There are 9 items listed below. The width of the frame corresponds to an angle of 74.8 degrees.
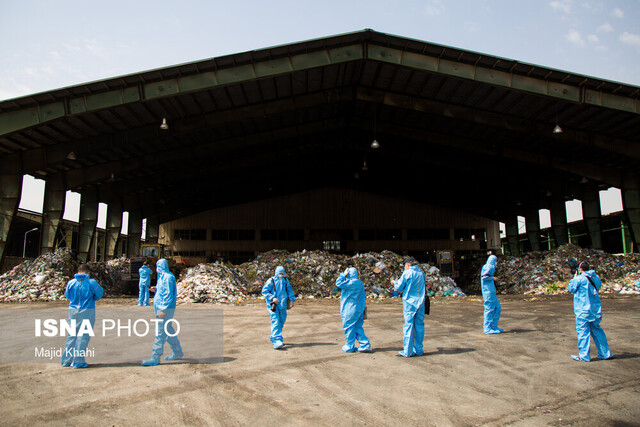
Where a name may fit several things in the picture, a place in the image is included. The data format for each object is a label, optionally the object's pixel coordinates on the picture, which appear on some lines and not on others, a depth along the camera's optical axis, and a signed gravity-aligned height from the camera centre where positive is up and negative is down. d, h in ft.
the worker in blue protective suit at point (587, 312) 22.57 -2.13
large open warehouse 58.44 +24.90
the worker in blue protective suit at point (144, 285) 51.83 -0.88
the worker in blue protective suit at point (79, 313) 21.42 -1.73
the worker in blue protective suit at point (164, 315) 22.11 -1.94
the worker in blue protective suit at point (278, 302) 26.25 -1.64
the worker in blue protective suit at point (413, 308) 24.14 -1.92
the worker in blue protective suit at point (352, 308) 25.07 -1.95
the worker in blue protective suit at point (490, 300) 31.19 -2.02
